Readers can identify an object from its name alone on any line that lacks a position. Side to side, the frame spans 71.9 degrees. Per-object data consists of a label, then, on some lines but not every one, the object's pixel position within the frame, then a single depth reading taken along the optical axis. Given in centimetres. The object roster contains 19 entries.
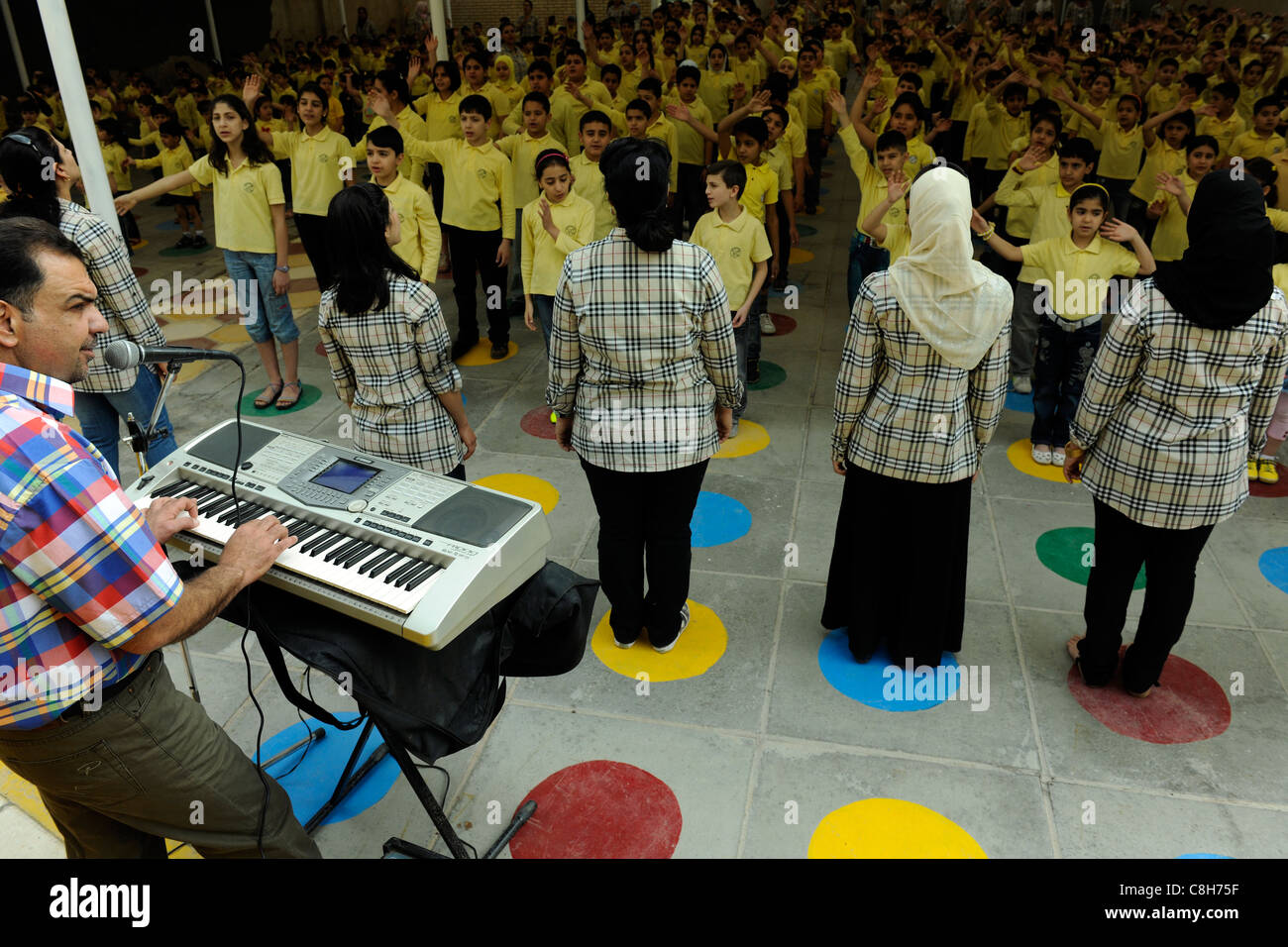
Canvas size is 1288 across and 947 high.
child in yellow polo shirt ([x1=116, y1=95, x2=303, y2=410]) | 473
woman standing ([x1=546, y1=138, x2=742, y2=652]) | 263
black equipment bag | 194
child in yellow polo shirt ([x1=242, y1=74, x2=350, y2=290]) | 545
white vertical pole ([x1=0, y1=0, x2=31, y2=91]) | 1247
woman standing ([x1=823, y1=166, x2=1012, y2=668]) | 253
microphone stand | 261
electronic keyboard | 185
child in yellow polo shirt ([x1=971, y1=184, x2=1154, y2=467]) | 409
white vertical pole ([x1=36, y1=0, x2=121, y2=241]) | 434
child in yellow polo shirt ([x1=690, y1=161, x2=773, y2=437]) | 442
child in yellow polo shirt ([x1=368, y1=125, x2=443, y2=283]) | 459
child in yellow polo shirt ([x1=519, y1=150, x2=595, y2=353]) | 455
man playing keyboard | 151
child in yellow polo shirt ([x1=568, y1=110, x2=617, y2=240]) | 534
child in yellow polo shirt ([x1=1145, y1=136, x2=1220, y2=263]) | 507
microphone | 187
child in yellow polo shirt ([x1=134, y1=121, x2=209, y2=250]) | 816
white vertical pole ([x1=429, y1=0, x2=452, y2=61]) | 725
